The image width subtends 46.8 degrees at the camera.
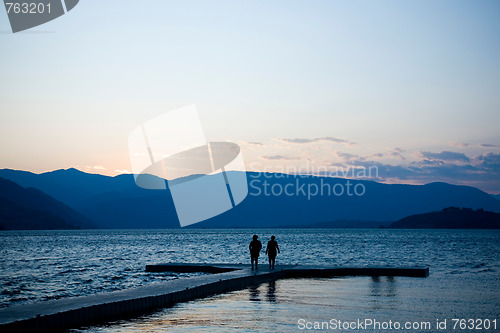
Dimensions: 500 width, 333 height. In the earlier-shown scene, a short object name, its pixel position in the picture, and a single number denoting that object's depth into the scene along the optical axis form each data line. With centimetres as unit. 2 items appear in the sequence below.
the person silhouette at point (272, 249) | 2959
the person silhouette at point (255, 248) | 2817
